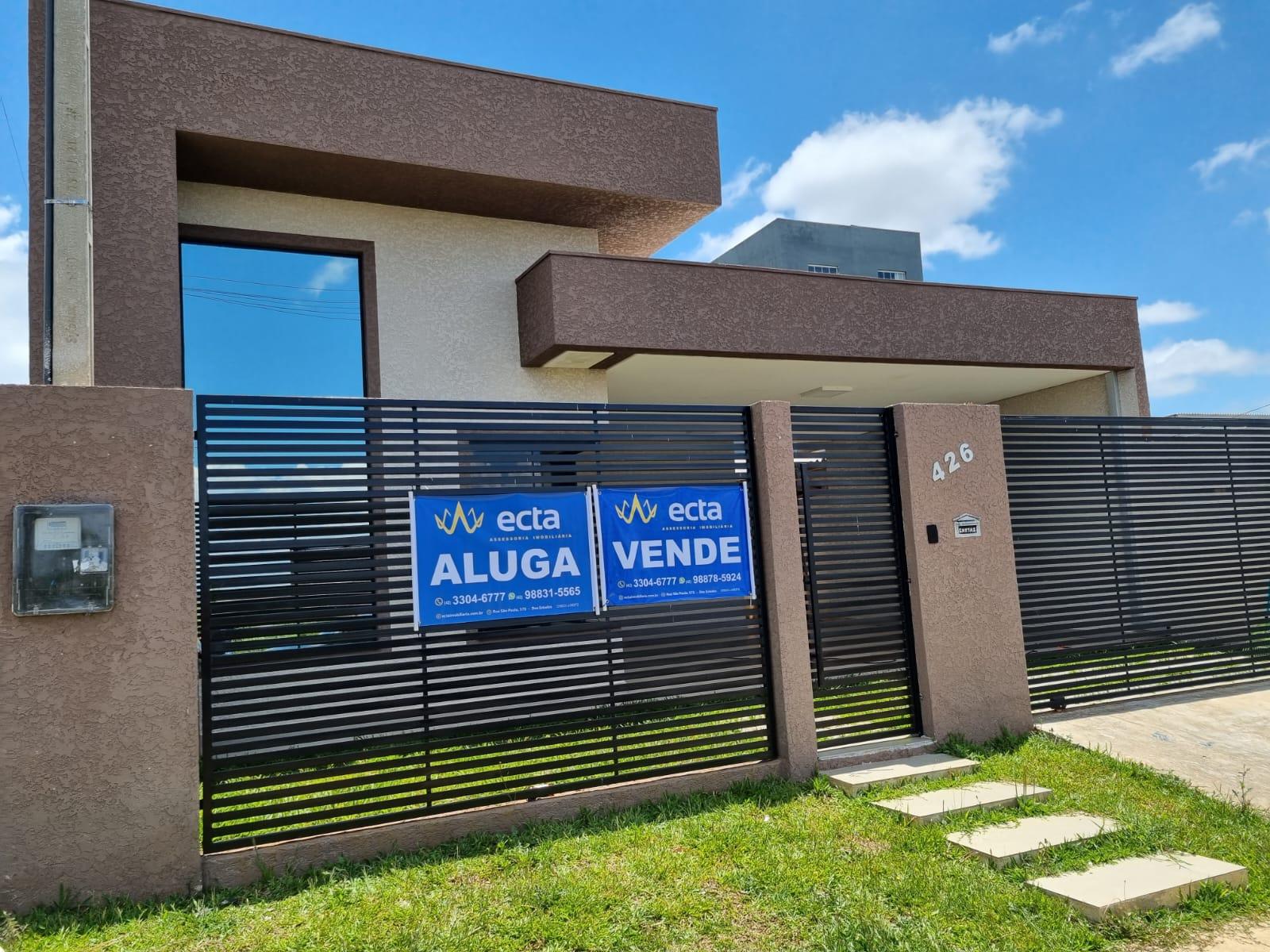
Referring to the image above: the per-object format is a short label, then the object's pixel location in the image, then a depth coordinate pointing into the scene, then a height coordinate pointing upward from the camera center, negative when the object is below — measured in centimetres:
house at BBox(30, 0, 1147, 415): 824 +369
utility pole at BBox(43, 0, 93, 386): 472 +218
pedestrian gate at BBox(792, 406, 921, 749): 646 -22
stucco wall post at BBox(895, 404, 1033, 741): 665 -29
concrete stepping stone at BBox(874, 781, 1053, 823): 521 -157
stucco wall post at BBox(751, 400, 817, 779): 604 -24
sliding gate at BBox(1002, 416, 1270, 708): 752 -20
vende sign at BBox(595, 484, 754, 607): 577 +9
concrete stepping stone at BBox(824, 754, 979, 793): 580 -152
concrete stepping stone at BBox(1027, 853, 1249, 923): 403 -166
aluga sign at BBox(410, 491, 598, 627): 525 +7
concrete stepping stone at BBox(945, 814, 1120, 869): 460 -162
